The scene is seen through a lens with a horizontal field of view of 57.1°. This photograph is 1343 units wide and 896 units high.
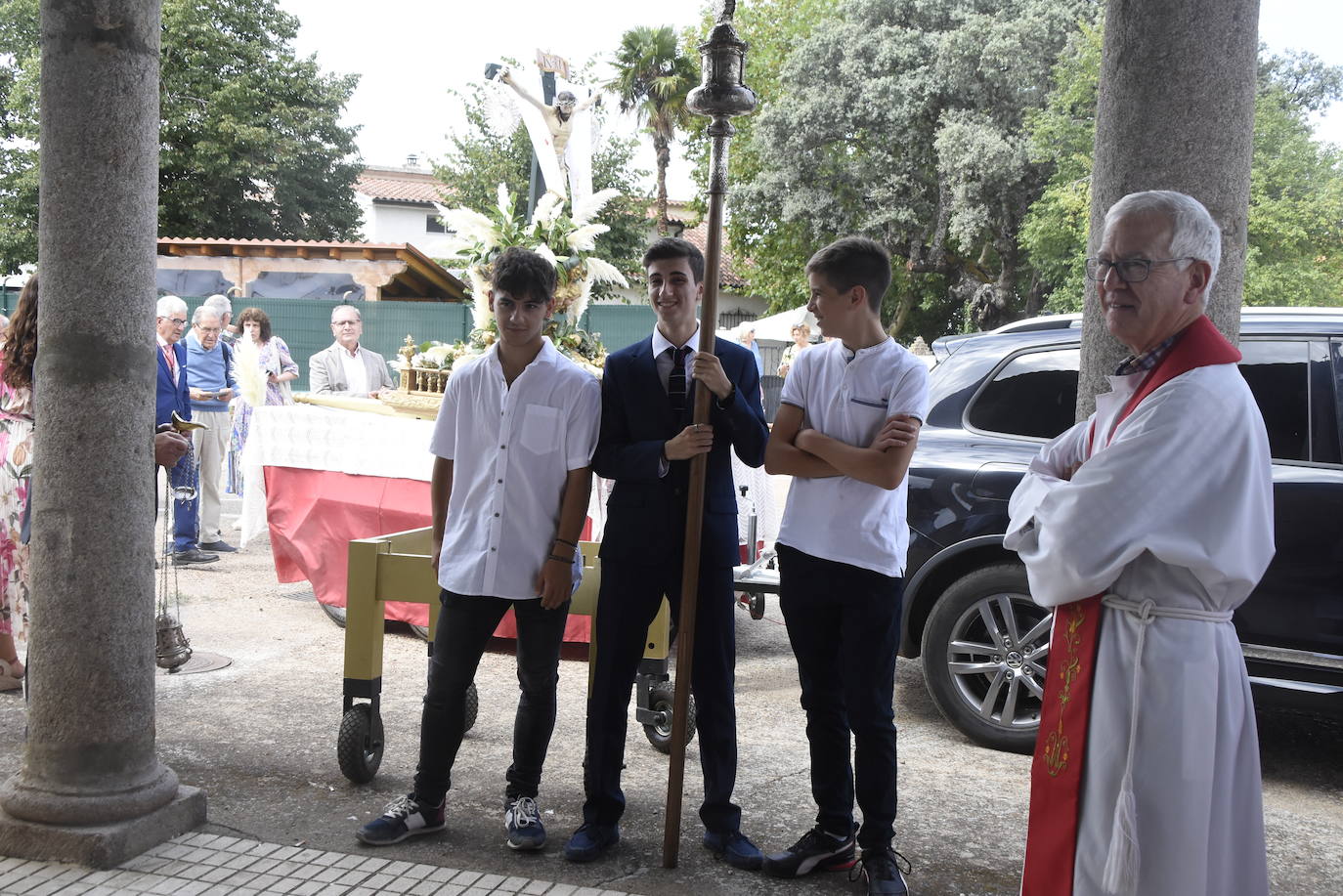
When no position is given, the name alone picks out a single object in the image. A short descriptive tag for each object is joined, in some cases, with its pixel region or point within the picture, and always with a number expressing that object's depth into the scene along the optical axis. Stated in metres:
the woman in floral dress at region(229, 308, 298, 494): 11.16
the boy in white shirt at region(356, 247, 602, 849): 3.98
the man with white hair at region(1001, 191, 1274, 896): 2.37
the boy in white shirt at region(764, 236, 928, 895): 3.63
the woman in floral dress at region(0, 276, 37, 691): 5.30
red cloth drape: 6.99
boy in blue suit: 3.86
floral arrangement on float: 6.91
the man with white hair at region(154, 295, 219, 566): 7.92
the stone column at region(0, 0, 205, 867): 3.71
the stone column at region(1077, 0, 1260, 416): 3.21
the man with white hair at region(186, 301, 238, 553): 9.92
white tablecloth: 6.94
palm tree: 37.56
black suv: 4.66
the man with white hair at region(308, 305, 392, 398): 9.06
